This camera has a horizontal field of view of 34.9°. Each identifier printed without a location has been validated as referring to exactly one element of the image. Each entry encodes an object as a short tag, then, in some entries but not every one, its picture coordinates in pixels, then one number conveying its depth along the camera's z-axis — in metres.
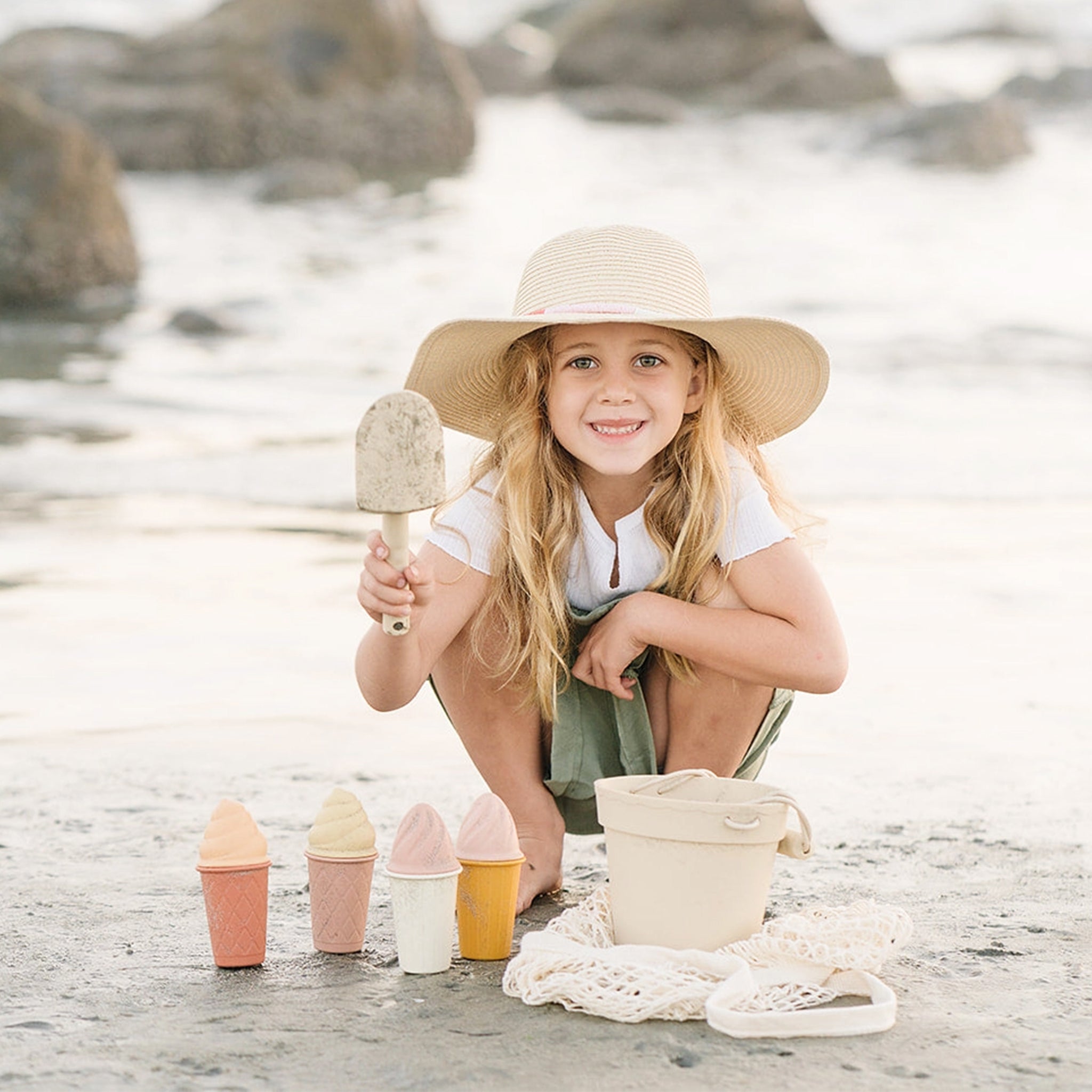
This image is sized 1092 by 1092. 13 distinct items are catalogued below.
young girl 2.72
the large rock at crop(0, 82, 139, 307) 11.84
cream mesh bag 2.16
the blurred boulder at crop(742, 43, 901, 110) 25.22
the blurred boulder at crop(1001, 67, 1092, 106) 25.69
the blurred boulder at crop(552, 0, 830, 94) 28.17
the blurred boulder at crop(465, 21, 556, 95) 29.83
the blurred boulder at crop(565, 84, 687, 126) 24.75
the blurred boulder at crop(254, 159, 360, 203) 17.17
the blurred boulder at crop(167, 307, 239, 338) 10.96
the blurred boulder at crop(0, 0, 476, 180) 18.53
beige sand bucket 2.30
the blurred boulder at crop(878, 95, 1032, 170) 19.55
